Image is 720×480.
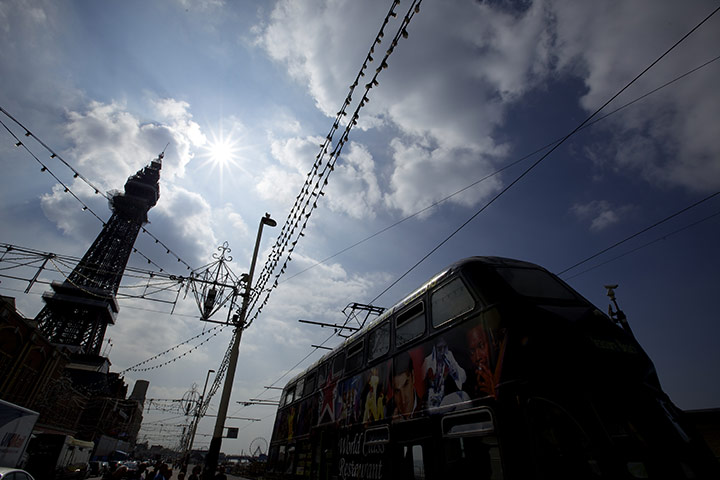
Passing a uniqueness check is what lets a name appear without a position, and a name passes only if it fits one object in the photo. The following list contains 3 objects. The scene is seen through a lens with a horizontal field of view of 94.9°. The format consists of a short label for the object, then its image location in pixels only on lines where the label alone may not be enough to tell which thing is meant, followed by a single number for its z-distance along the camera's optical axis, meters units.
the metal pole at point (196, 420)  35.69
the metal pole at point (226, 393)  9.30
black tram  3.21
